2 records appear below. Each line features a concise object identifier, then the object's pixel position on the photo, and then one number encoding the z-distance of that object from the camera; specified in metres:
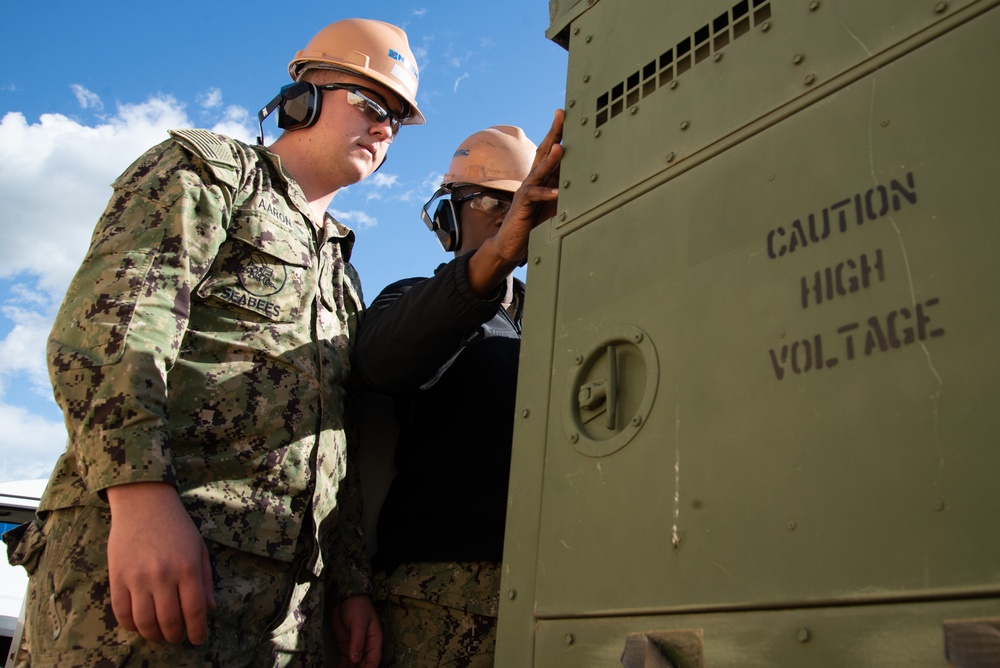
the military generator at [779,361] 1.06
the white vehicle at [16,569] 4.42
